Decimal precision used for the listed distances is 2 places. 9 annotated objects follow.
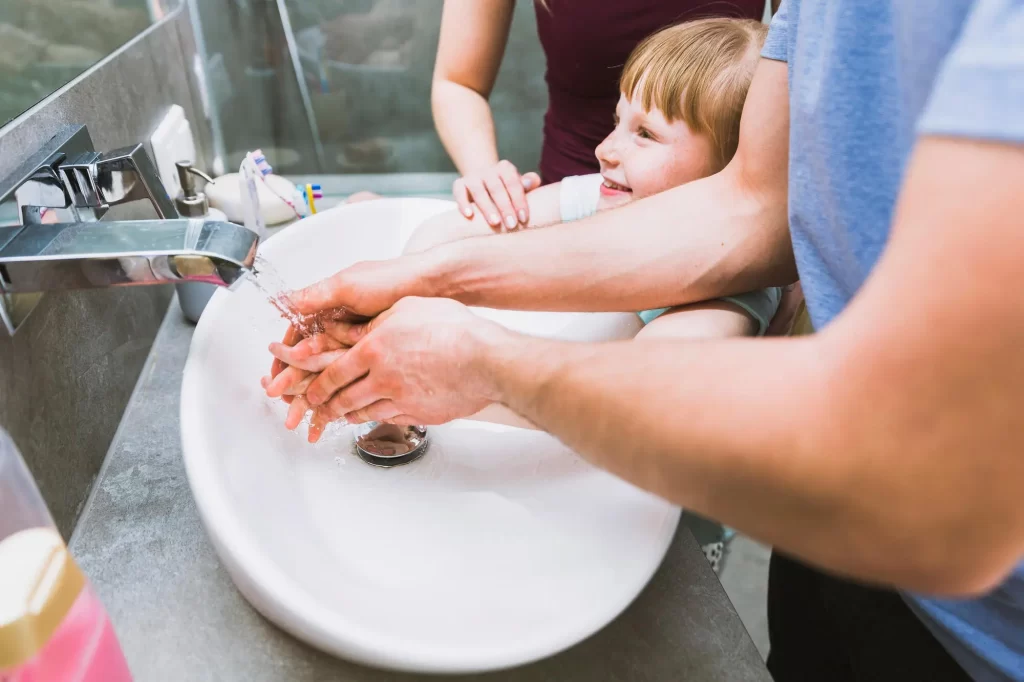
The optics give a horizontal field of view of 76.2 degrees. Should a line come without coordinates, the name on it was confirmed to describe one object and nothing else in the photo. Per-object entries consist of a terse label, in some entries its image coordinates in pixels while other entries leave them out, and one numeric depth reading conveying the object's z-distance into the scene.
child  0.92
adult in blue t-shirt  0.25
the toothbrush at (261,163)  0.89
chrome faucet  0.48
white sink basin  0.43
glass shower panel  1.42
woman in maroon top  1.00
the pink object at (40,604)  0.35
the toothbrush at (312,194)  1.06
